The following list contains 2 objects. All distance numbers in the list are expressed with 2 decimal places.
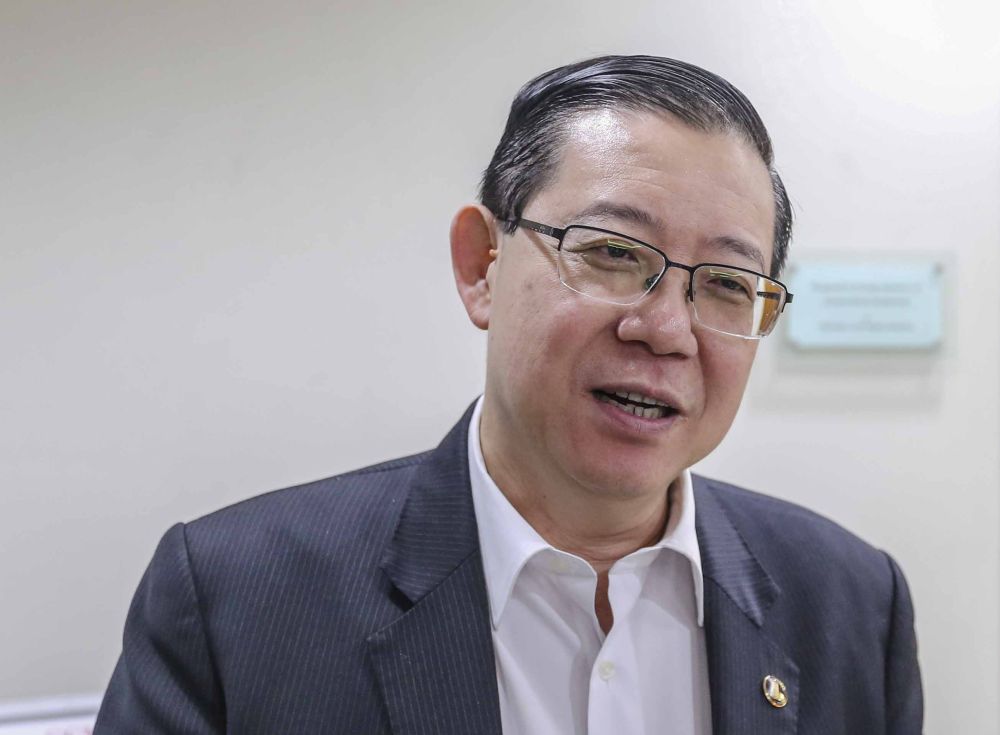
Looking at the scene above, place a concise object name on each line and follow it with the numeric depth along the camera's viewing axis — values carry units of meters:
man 0.96
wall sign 1.55
